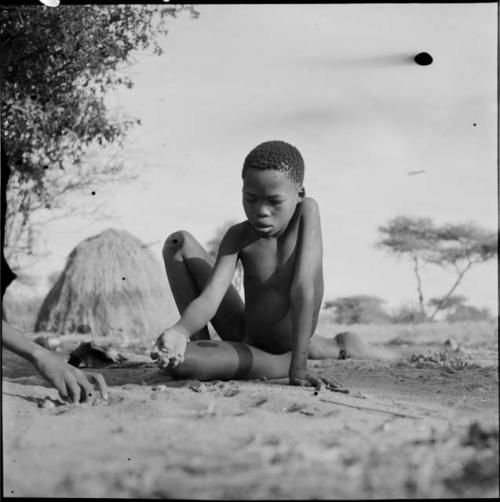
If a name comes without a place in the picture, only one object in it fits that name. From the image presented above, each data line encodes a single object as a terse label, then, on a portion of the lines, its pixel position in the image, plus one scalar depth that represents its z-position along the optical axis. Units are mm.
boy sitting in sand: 2486
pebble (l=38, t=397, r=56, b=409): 2102
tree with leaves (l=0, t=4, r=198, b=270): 3910
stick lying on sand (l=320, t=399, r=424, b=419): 1947
